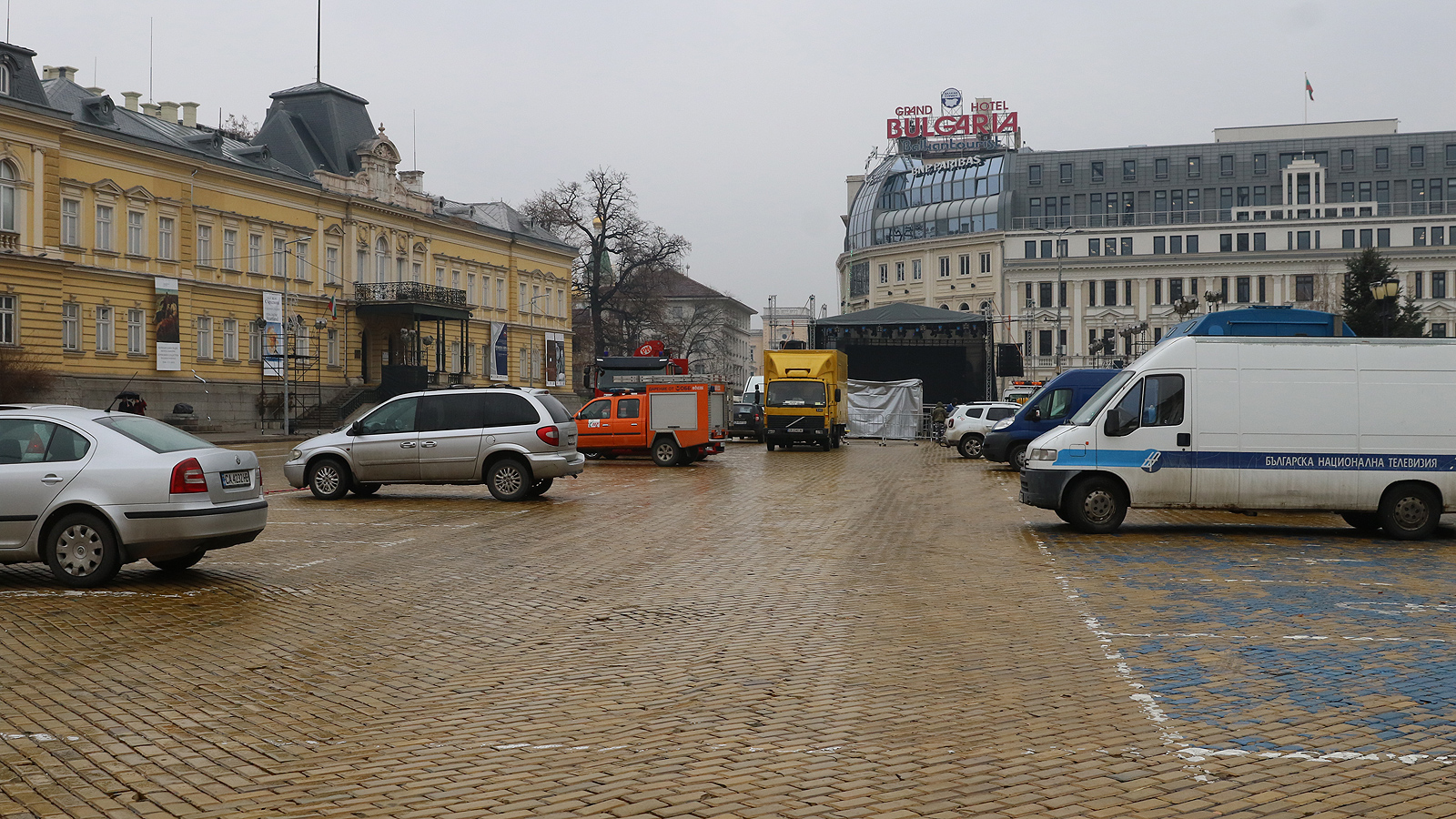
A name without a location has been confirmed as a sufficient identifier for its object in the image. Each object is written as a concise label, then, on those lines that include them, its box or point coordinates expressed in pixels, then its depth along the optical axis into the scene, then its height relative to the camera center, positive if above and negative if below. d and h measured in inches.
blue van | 1018.1 -2.4
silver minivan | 772.0 -17.0
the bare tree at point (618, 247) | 2989.7 +402.5
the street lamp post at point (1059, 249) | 3897.6 +530.6
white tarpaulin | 1991.9 +5.5
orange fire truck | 1202.0 -7.9
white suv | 1421.0 -13.9
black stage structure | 2007.9 +105.2
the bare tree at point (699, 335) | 3257.9 +216.7
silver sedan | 406.6 -25.8
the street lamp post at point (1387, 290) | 956.6 +90.7
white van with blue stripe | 580.1 -12.7
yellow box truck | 1521.9 +17.6
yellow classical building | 1754.4 +276.0
